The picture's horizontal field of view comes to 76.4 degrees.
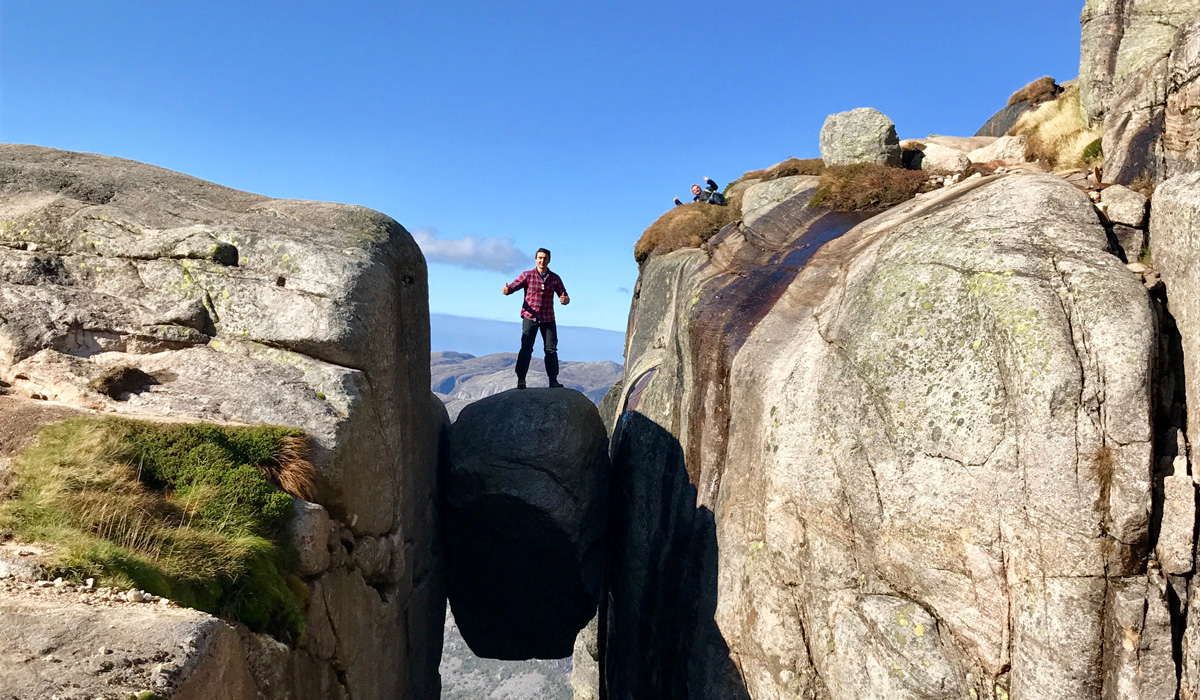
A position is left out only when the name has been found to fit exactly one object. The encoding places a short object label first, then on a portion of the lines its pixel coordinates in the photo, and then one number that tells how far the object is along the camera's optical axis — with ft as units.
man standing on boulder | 70.44
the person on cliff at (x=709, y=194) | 93.20
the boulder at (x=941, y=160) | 66.81
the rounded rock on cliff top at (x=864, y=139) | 79.41
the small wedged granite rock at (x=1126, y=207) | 41.65
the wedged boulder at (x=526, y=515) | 60.23
